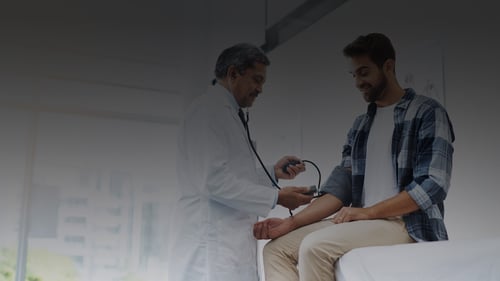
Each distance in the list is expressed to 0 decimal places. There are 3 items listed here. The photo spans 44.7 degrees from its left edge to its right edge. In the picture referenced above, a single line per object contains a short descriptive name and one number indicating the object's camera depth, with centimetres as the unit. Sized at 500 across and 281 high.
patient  192
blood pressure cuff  224
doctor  223
